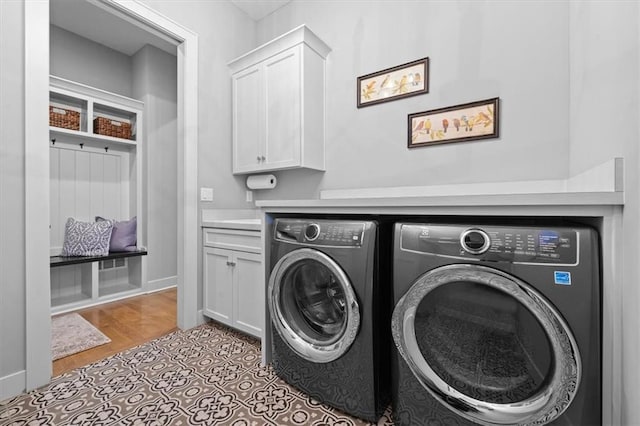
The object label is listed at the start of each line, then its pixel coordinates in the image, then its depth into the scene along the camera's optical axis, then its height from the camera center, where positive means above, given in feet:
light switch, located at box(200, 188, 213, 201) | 7.68 +0.50
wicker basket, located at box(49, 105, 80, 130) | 8.97 +3.07
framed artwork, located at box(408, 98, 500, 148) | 5.51 +1.83
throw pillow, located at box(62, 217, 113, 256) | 9.20 -0.87
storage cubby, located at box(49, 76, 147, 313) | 9.25 +1.03
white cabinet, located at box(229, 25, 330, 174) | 7.14 +2.91
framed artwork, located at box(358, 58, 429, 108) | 6.23 +3.01
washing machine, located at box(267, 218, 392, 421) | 3.93 -1.56
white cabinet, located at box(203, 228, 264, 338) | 6.19 -1.61
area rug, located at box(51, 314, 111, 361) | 6.33 -3.07
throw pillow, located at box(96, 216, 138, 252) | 10.18 -0.86
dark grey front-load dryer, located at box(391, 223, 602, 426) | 2.64 -1.22
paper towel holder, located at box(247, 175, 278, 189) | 8.27 +0.91
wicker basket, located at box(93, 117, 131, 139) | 10.02 +3.09
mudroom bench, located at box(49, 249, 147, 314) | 8.90 -2.38
